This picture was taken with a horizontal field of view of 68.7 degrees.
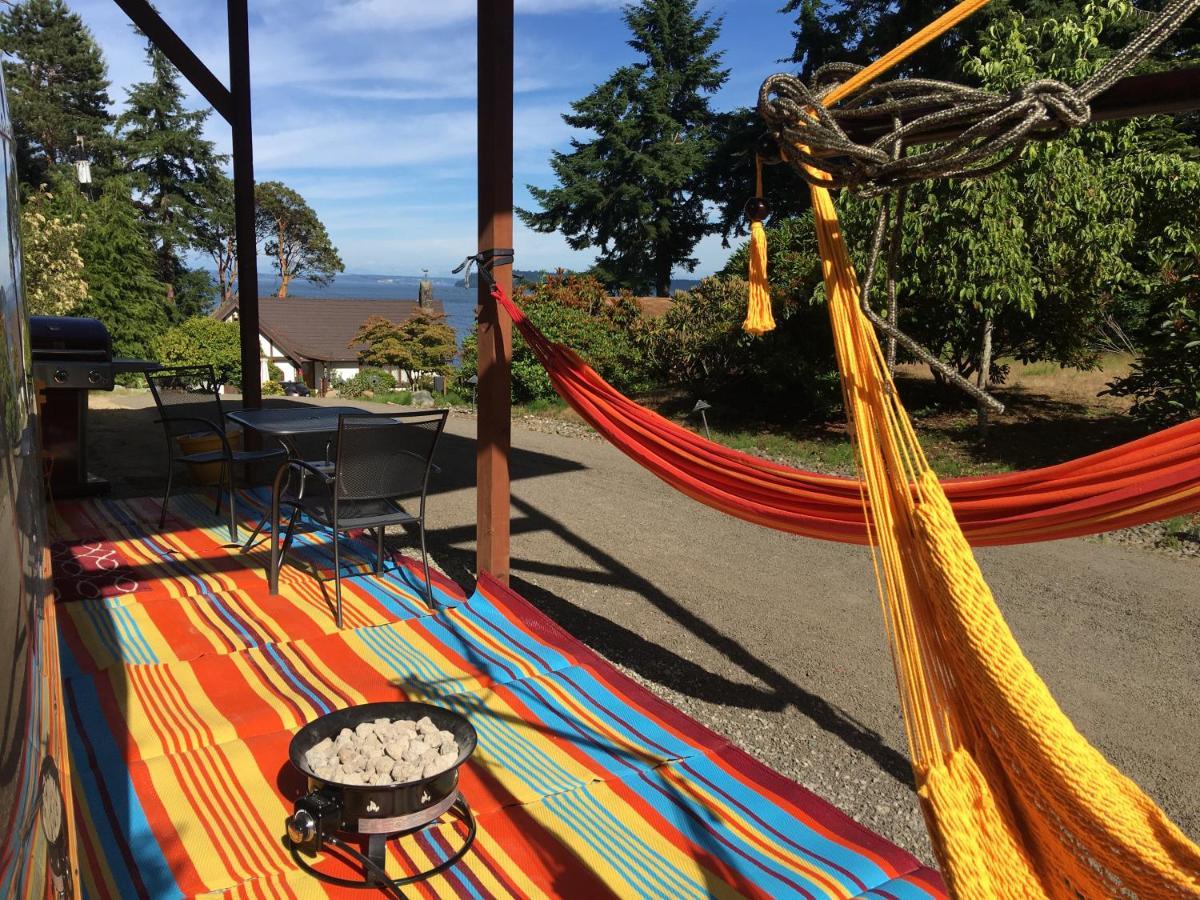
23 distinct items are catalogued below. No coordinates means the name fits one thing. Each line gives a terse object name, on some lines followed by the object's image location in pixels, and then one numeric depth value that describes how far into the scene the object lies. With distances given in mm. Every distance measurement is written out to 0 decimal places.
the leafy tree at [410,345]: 17953
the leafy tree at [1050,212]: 6016
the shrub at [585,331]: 9797
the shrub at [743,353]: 7863
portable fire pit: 1623
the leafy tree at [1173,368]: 5332
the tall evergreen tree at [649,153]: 21047
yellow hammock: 981
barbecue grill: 4156
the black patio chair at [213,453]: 3683
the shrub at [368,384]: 13898
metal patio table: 3154
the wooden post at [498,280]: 2818
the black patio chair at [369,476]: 2826
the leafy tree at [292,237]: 33656
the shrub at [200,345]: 14234
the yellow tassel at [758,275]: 1974
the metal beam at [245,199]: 4469
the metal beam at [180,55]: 3959
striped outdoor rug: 1673
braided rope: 1166
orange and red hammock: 1302
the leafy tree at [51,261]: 11711
